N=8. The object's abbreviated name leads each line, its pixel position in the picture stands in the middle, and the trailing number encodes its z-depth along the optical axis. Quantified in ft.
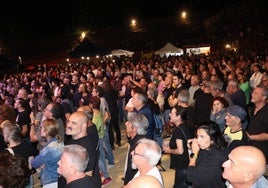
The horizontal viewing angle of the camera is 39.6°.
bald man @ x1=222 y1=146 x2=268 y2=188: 9.87
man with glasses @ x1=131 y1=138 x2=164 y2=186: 12.34
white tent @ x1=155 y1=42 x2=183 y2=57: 82.94
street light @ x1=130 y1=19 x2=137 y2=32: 137.90
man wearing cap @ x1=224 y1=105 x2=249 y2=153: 15.74
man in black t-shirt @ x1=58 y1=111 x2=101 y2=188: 15.60
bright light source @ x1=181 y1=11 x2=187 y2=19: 144.56
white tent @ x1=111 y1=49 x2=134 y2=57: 86.17
